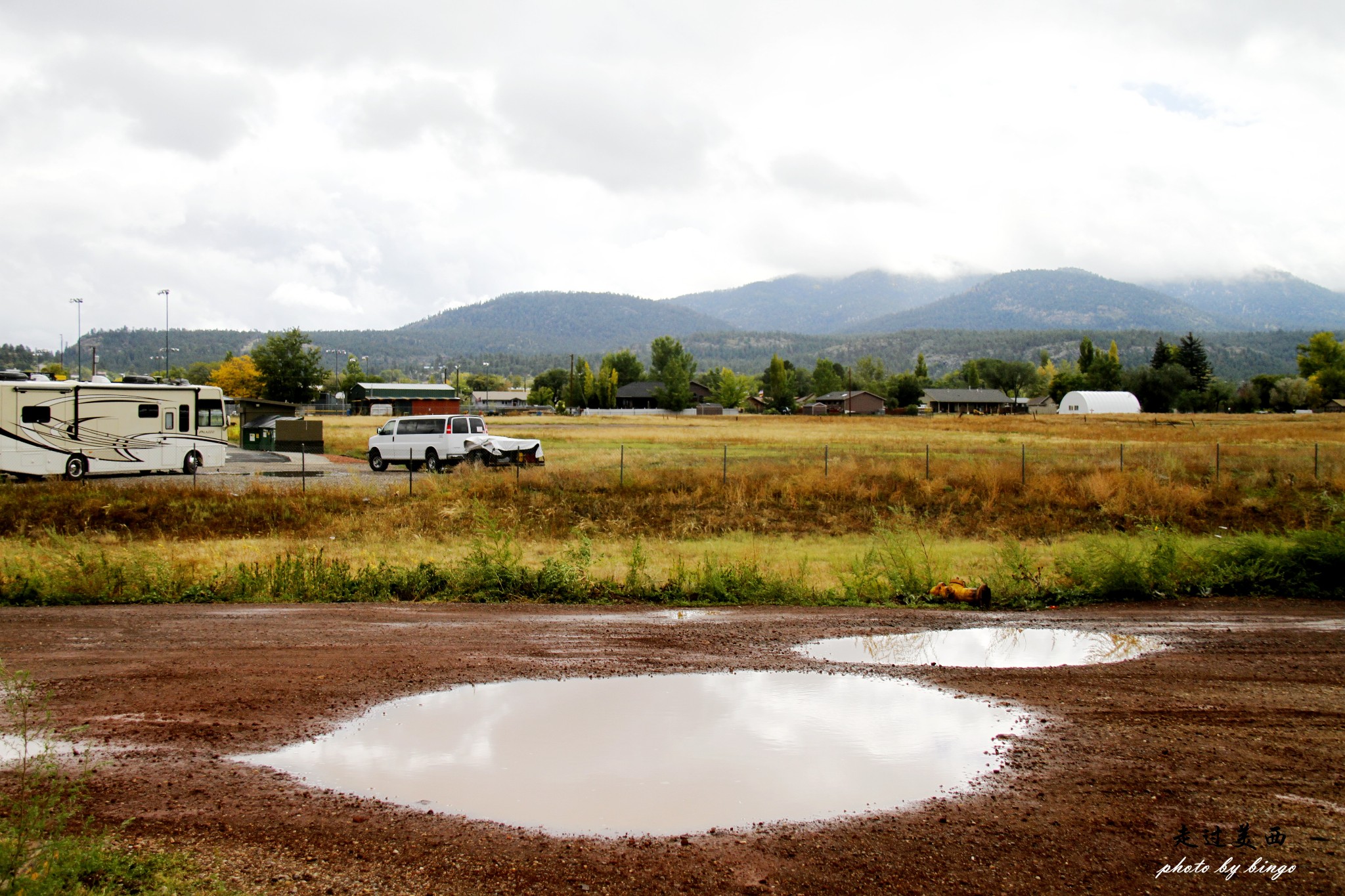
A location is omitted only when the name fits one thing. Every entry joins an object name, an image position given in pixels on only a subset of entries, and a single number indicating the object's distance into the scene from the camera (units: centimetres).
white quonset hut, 13950
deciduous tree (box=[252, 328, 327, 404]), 9112
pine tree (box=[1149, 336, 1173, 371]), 15412
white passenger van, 3284
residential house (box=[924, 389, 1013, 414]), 16788
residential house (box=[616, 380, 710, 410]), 17138
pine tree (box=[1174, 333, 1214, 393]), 14175
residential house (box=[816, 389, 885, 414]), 15400
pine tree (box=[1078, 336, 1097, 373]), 17850
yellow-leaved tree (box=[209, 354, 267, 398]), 10375
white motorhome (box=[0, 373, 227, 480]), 2762
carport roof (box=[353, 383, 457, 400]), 13125
